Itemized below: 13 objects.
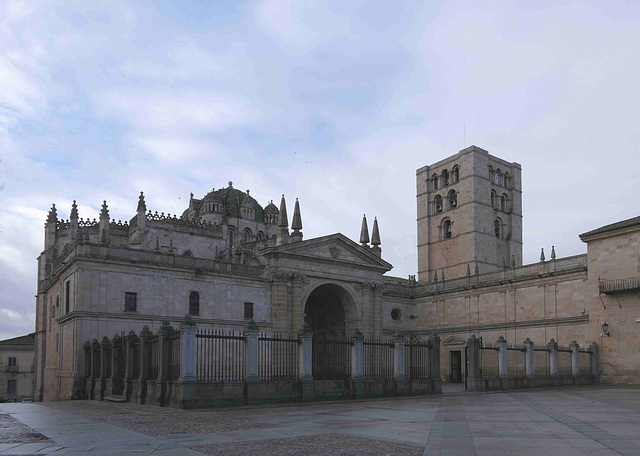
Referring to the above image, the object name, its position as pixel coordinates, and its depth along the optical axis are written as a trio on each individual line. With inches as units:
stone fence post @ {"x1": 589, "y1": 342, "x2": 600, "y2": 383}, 1375.5
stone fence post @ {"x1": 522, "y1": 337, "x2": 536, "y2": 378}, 1296.8
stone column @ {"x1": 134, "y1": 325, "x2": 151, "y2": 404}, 912.3
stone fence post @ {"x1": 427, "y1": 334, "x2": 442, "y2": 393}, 1139.3
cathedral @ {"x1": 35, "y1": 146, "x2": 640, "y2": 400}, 1341.0
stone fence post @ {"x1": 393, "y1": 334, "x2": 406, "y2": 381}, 1096.7
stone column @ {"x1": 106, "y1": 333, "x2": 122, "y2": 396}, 1077.8
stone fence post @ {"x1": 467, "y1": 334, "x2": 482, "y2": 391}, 1175.6
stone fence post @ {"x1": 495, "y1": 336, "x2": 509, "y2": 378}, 1241.4
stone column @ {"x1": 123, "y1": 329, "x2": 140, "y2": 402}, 981.8
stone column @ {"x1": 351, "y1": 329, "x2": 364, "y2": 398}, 1007.2
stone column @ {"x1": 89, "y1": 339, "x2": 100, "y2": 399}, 1210.8
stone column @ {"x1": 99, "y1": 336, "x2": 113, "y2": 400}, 1133.7
